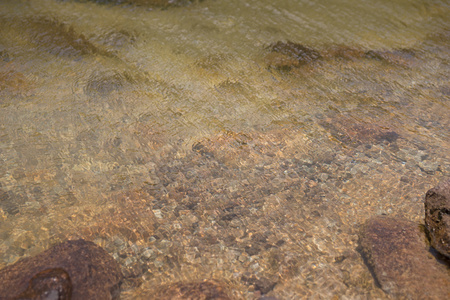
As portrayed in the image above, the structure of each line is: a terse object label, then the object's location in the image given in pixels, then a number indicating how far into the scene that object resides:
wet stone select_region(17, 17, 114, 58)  5.31
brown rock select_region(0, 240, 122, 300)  2.46
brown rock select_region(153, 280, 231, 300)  2.64
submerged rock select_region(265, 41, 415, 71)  5.29
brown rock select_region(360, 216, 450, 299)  2.66
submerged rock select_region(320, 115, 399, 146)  4.07
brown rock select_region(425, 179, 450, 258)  2.76
